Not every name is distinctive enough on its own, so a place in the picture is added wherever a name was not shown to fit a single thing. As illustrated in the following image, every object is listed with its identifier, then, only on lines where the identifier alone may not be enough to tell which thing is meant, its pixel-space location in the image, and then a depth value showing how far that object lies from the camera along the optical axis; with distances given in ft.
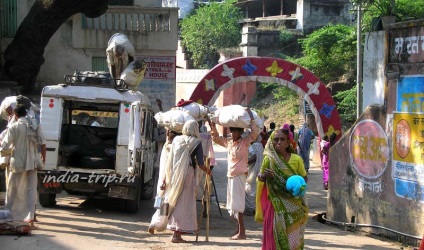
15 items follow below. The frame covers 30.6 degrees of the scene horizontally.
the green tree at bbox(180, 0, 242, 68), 127.75
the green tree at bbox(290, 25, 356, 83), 99.14
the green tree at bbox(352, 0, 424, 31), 81.71
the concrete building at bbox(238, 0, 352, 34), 122.93
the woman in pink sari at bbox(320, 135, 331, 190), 55.98
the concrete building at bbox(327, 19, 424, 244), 34.47
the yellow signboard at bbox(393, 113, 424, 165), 33.86
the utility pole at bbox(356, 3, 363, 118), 74.13
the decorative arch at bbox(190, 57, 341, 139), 56.59
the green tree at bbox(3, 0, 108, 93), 55.67
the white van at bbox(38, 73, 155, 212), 40.45
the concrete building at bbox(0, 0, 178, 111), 65.92
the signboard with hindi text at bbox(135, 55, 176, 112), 67.92
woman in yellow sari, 25.89
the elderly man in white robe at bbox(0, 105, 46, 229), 33.86
